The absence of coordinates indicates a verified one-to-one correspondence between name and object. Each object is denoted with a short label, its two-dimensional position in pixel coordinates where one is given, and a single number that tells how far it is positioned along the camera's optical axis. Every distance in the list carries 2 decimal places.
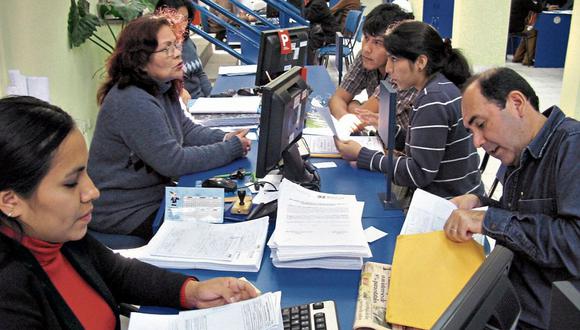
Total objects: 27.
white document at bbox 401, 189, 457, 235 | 1.54
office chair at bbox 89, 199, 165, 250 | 2.10
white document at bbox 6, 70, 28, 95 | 2.53
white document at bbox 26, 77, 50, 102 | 2.62
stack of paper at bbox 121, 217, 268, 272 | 1.50
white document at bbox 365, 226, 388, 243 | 1.66
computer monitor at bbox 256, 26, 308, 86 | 3.15
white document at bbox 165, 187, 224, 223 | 1.76
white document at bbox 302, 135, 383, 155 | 2.47
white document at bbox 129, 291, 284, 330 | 1.22
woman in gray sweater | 2.03
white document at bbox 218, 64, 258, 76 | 4.23
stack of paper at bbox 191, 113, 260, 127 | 2.91
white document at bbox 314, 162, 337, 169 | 2.31
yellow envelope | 1.21
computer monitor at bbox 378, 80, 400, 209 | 1.68
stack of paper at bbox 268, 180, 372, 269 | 1.48
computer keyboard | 1.22
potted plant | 3.78
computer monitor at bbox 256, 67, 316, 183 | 1.74
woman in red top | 1.03
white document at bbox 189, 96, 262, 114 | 3.05
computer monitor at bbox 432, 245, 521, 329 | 0.54
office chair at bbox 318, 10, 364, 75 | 6.66
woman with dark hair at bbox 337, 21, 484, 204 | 2.04
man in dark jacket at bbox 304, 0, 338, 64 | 6.74
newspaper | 1.20
